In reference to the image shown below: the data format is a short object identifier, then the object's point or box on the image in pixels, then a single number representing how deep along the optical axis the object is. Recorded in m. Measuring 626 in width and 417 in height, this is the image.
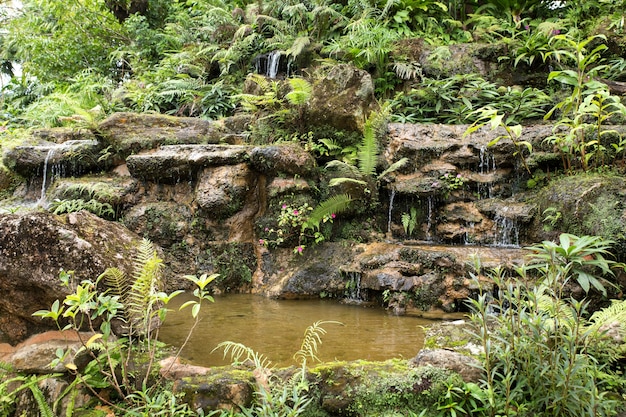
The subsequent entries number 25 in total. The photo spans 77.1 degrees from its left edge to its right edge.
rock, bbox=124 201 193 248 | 6.35
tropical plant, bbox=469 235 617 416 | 2.02
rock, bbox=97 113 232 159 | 7.52
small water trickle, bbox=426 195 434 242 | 6.39
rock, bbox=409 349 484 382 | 2.37
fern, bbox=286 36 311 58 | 9.88
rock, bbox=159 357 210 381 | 2.54
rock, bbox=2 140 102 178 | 7.54
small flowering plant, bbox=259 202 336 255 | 6.04
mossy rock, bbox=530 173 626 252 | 4.32
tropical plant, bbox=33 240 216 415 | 2.20
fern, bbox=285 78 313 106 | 6.80
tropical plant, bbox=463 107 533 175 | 4.91
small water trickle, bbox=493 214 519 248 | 5.72
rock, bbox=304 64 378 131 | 6.88
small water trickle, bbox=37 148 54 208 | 7.53
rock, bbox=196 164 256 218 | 6.18
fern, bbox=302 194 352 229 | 5.97
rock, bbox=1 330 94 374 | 2.65
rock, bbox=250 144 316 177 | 6.20
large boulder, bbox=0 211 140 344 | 2.80
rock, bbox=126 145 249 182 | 6.31
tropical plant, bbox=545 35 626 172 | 4.74
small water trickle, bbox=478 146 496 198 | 6.55
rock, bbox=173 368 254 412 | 2.36
